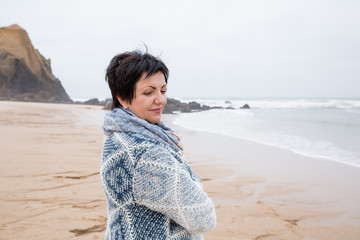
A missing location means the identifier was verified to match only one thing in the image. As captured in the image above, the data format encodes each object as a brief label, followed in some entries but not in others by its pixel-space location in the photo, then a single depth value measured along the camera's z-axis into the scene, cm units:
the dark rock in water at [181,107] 2784
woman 105
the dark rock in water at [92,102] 3901
